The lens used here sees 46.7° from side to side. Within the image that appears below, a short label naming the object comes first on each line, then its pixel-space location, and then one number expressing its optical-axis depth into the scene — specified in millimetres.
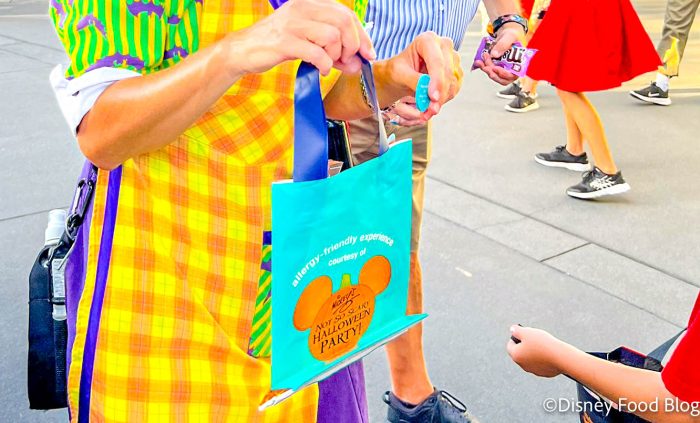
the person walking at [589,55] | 4763
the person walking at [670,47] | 6672
